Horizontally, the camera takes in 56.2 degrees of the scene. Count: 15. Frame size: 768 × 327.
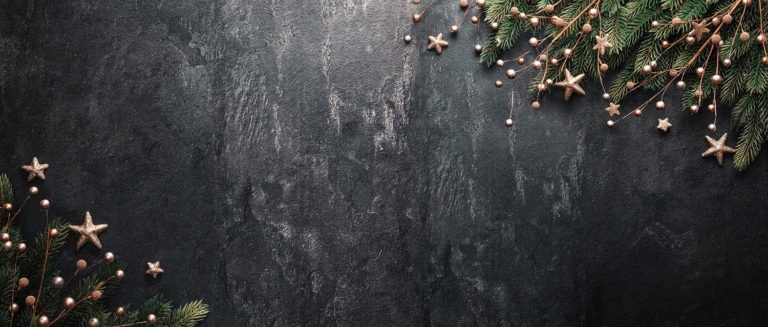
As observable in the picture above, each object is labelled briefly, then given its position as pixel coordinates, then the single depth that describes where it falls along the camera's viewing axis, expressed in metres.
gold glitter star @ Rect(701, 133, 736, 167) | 1.54
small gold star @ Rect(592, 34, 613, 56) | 1.49
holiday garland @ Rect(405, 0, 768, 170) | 1.44
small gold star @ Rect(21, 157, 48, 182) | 1.43
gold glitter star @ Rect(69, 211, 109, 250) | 1.43
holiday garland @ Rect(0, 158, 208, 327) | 1.27
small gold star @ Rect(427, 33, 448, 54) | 1.57
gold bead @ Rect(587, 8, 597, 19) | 1.47
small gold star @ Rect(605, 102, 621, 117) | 1.55
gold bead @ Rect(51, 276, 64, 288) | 1.27
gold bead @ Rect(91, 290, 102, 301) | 1.30
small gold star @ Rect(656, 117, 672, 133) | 1.56
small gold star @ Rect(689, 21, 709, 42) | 1.43
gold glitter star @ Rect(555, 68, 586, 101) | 1.54
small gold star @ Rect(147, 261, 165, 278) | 1.47
